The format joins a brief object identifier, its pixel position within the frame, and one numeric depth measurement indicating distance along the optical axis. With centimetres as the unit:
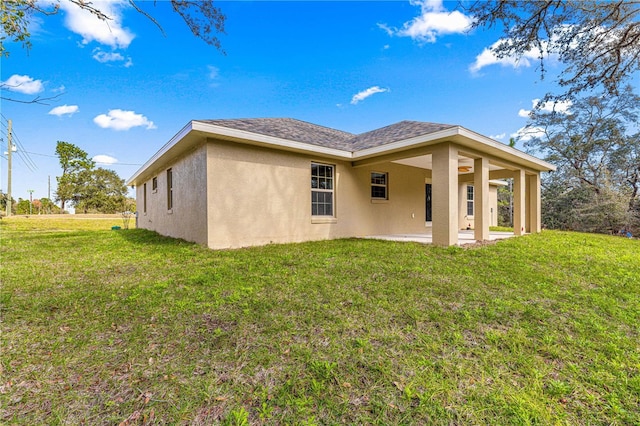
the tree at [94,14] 331
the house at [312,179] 748
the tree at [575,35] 552
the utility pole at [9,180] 2077
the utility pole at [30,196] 3746
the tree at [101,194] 3869
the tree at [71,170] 3678
